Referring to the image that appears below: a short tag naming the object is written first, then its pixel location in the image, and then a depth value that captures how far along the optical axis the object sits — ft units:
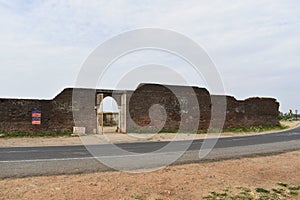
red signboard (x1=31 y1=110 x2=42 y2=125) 61.96
